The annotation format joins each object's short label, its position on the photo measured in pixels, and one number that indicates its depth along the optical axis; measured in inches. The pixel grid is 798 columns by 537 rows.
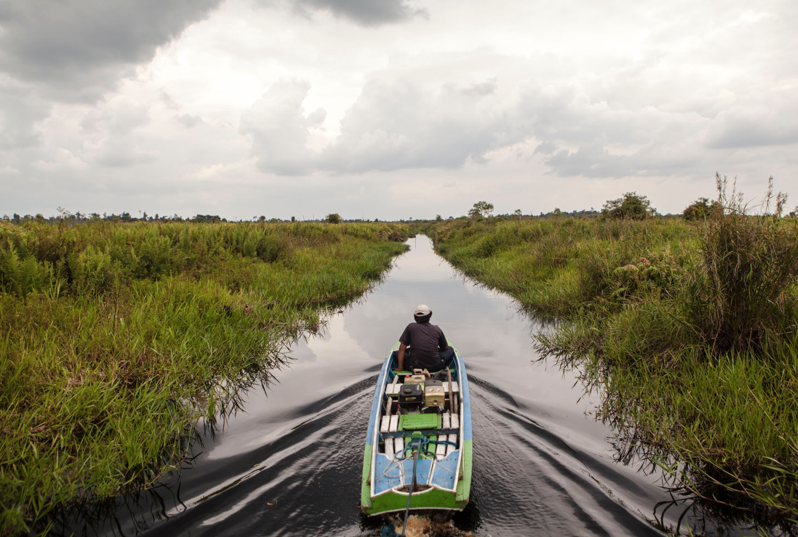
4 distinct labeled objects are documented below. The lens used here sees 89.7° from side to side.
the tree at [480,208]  2347.4
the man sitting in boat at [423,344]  270.2
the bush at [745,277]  204.7
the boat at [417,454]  147.1
